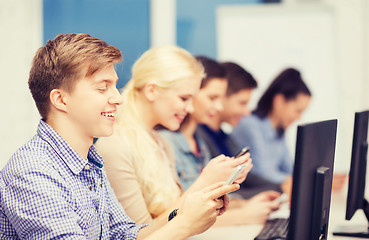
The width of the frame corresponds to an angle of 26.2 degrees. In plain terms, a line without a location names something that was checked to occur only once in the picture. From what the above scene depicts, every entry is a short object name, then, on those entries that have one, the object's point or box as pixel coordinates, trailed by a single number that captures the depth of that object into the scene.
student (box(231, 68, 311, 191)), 3.65
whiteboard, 4.24
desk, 2.15
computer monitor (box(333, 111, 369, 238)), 2.08
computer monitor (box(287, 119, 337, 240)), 1.53
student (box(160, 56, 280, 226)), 2.32
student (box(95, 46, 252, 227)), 2.08
